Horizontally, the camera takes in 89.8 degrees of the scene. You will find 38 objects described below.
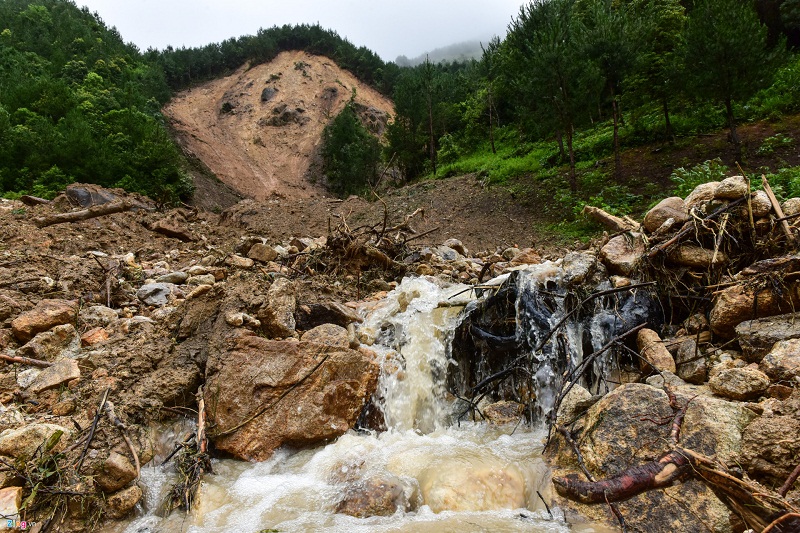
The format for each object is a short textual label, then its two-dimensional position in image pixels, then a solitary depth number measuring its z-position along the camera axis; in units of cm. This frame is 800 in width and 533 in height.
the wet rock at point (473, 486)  304
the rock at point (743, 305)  333
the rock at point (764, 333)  312
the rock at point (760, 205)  392
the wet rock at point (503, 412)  418
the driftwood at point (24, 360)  372
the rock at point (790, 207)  384
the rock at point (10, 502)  244
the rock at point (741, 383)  281
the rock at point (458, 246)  1002
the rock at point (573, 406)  334
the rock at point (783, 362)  272
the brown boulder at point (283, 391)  375
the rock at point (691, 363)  342
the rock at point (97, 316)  466
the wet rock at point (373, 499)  303
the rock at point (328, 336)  444
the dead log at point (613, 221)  523
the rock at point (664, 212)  459
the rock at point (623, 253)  467
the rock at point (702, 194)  436
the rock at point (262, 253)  767
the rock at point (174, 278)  654
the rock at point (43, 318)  401
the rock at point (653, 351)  365
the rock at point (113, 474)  293
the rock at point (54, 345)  389
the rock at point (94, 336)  431
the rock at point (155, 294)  566
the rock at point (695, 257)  402
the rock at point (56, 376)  348
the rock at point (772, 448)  225
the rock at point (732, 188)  404
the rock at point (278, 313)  454
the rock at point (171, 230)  1016
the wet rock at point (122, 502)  289
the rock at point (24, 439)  271
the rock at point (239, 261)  709
